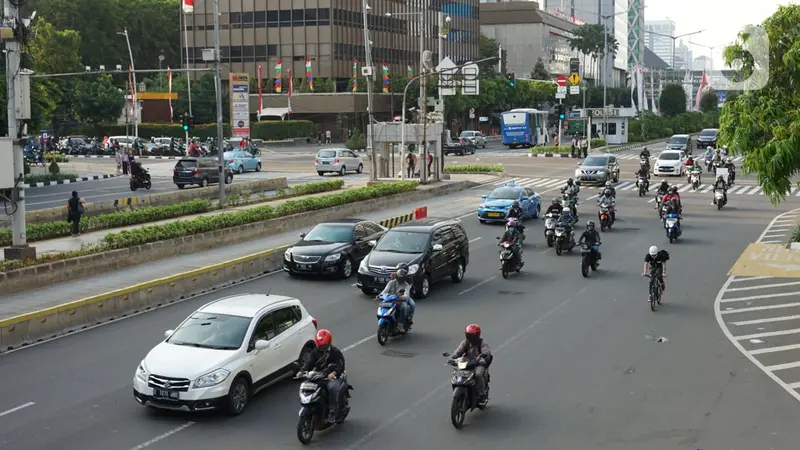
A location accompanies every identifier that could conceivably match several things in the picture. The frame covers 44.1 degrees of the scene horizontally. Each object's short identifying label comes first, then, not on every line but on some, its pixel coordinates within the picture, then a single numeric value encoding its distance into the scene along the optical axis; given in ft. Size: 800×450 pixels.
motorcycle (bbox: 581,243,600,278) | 83.87
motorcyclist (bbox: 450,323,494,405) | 44.91
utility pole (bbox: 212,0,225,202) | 131.13
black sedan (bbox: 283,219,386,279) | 83.30
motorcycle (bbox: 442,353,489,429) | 43.55
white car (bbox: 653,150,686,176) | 197.26
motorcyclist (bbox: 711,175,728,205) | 138.31
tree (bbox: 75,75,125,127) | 300.40
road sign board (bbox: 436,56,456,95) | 172.41
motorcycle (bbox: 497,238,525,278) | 84.33
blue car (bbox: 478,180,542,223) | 121.90
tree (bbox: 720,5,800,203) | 61.67
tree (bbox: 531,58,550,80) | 539.29
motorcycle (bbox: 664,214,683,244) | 105.09
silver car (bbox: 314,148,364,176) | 200.95
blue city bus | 299.79
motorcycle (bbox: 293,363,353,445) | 41.34
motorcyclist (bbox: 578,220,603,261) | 83.87
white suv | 44.19
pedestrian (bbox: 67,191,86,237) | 99.27
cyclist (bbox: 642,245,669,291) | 70.03
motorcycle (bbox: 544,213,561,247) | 102.32
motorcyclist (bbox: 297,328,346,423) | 42.63
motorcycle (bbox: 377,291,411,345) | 59.93
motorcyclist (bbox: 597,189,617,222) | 115.85
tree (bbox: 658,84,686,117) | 445.78
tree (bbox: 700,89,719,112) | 515.91
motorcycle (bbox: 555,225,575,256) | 96.84
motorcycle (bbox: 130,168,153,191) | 167.22
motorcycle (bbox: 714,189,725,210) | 137.90
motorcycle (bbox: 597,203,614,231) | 114.62
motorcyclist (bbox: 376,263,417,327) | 61.31
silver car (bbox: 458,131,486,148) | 302.84
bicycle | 70.33
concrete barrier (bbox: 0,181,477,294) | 75.31
